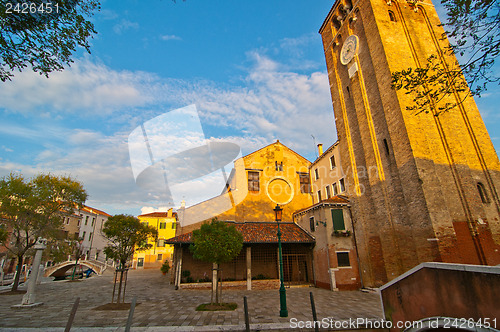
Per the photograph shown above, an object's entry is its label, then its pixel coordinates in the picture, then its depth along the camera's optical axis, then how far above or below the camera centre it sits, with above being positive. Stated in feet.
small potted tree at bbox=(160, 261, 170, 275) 97.30 -9.27
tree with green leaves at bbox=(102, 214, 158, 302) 48.08 +2.82
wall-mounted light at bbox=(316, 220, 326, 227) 58.54 +4.53
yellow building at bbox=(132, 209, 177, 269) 139.10 -0.75
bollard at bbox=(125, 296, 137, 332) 20.12 -5.93
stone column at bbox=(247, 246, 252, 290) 58.73 -6.71
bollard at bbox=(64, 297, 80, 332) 20.48 -6.06
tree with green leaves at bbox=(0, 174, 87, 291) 53.88 +11.77
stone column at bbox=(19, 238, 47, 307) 36.75 -5.05
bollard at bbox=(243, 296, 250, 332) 23.95 -7.75
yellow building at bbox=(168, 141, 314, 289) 62.95 +8.31
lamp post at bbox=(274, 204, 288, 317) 31.95 -8.52
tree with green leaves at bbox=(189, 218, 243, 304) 39.88 +0.14
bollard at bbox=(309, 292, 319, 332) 24.09 -7.53
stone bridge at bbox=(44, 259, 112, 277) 92.89 -7.88
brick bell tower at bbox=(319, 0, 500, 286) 43.80 +16.99
